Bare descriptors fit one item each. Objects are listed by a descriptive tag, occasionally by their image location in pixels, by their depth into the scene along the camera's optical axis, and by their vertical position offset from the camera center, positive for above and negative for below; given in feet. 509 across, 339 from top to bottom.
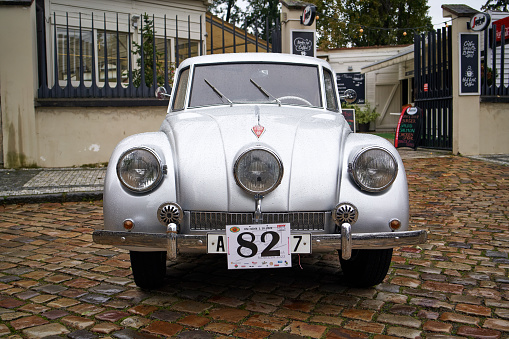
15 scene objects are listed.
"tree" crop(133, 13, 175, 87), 32.96 +5.31
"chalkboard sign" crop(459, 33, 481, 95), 35.99 +5.38
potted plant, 68.13 +3.38
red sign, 48.26 +11.05
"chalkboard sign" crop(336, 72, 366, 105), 71.72 +8.35
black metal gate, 37.76 +4.00
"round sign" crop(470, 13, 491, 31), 34.78 +8.08
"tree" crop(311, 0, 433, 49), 99.19 +24.22
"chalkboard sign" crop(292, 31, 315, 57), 36.29 +7.09
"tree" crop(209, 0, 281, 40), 131.64 +34.50
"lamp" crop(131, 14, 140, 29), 44.09 +10.79
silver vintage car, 9.30 -1.01
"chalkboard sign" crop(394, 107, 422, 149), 40.01 +1.09
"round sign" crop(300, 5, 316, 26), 35.53 +8.82
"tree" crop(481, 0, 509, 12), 90.99 +24.14
